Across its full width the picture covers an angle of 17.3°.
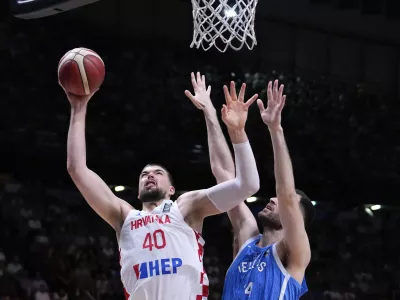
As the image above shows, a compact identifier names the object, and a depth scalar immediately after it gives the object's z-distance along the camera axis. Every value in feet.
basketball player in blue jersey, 21.77
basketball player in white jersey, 21.32
